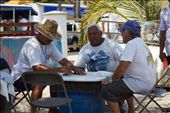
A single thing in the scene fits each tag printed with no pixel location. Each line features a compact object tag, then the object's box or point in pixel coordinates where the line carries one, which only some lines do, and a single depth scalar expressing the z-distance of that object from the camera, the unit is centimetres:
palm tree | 1005
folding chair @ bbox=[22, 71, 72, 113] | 483
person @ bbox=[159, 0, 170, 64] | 631
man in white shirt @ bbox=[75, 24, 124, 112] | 609
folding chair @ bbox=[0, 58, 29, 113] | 538
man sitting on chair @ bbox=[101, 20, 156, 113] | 530
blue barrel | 540
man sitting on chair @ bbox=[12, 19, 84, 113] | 563
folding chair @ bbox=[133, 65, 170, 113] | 543
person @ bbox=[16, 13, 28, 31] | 2082
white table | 529
